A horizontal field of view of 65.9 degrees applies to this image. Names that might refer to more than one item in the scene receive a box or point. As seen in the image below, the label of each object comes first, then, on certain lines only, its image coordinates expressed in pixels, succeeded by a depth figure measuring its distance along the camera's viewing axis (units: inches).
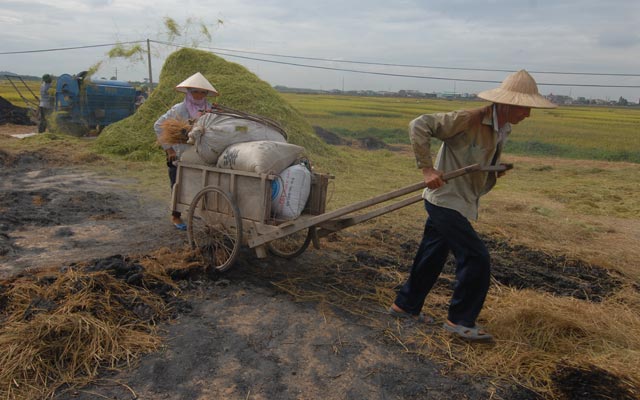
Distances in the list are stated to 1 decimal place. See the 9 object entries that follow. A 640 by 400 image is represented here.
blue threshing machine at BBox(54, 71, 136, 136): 580.7
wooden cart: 150.8
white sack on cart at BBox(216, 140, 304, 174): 154.7
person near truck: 591.2
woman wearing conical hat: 197.5
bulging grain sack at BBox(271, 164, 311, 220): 157.3
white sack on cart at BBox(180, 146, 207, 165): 178.3
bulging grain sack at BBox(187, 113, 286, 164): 170.7
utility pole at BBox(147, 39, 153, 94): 605.0
